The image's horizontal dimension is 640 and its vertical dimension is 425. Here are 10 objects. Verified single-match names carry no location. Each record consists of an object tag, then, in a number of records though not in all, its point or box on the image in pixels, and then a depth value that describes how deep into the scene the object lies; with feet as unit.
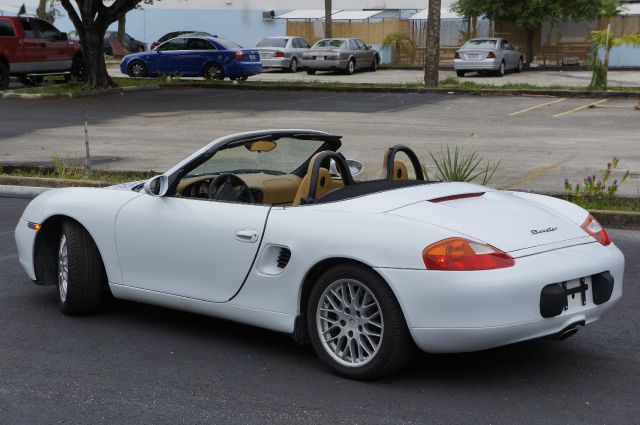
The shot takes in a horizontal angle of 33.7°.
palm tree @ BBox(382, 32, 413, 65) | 164.14
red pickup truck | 100.42
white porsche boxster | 17.67
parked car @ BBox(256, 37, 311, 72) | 139.33
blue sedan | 112.88
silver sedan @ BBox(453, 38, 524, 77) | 128.57
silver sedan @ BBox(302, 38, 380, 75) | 133.69
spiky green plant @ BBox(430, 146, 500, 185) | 38.14
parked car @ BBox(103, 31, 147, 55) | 180.45
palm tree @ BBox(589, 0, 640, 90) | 91.15
